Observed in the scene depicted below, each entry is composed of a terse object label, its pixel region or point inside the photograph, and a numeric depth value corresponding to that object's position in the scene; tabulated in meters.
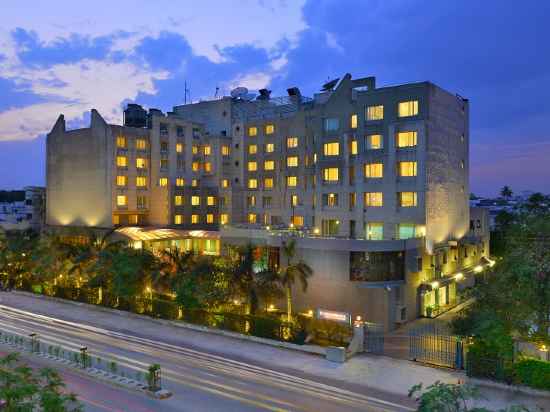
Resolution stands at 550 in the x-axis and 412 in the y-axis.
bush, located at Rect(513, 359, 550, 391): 25.47
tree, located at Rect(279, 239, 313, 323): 39.75
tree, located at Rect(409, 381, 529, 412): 10.48
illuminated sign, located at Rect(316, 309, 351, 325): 38.62
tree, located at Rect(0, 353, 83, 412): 12.27
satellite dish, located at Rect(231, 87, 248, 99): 85.19
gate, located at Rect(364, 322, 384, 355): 33.81
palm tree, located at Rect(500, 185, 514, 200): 128.75
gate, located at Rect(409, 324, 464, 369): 29.77
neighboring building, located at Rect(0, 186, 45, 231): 86.62
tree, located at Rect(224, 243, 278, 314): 40.19
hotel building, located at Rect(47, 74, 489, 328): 44.25
